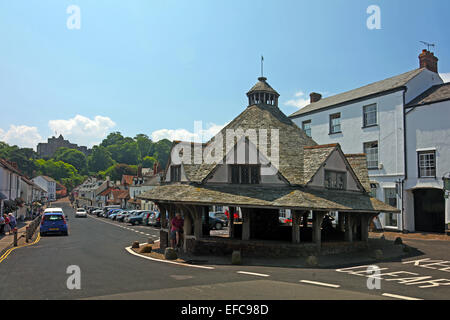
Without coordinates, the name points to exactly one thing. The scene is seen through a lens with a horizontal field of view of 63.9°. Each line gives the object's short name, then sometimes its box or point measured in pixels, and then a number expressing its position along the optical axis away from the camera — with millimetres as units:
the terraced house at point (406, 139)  25516
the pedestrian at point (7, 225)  29077
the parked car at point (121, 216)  45125
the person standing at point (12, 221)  30856
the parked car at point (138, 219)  39500
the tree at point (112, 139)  187125
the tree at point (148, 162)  146750
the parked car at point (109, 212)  54556
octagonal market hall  15633
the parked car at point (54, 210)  28409
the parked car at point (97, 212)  60259
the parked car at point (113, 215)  49044
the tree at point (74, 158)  169250
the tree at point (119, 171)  125188
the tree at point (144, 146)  166050
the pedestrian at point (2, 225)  28025
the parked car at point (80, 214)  55844
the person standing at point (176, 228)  17094
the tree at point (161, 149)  154125
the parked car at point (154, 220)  35831
